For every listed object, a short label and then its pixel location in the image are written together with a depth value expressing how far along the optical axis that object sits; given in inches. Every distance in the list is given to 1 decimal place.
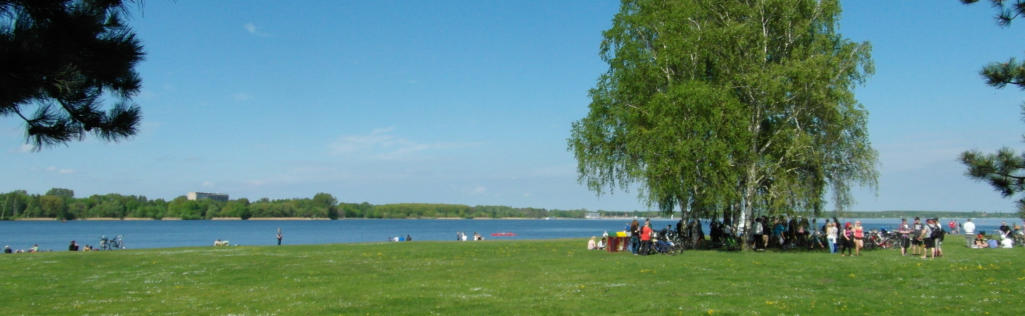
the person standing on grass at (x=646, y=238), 1173.3
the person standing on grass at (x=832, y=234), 1206.3
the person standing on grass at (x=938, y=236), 1024.9
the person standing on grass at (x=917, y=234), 1083.9
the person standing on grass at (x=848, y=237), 1137.4
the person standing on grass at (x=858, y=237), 1126.4
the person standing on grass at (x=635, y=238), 1234.6
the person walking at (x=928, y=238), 1032.8
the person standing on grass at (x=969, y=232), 1368.1
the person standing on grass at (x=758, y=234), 1290.6
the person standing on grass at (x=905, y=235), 1160.8
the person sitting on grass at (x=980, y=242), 1337.4
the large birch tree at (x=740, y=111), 1259.8
